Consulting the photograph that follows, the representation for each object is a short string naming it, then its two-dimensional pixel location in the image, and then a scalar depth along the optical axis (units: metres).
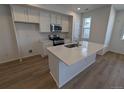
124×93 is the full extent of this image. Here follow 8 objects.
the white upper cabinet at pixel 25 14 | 2.50
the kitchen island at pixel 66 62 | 1.31
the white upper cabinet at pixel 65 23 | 3.97
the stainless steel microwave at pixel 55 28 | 3.43
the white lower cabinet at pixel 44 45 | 3.23
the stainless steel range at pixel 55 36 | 3.45
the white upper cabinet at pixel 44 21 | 3.14
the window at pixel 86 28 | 4.34
